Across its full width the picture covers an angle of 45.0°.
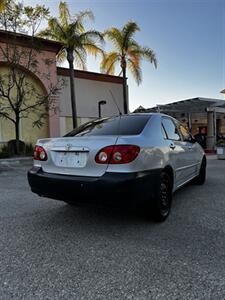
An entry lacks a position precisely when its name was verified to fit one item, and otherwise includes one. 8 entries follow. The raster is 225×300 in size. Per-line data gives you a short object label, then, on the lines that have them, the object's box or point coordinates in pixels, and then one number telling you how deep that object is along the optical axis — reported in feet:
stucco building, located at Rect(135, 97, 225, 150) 58.95
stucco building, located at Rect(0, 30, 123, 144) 45.78
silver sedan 10.18
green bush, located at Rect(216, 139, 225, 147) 41.23
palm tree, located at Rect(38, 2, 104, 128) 47.65
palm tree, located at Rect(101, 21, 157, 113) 55.62
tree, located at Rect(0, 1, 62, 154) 39.24
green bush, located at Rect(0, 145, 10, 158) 38.50
